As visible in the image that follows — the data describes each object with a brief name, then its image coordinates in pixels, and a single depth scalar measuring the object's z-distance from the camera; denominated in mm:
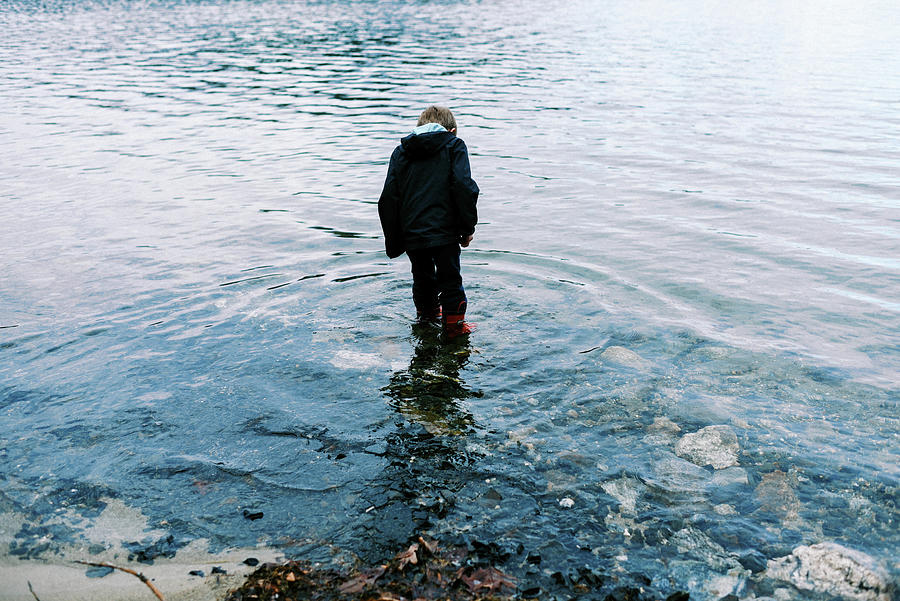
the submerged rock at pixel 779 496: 5277
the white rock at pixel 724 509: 5293
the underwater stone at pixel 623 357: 7703
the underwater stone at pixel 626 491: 5340
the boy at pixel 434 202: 7742
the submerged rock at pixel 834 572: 4531
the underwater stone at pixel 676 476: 5586
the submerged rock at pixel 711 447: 5953
